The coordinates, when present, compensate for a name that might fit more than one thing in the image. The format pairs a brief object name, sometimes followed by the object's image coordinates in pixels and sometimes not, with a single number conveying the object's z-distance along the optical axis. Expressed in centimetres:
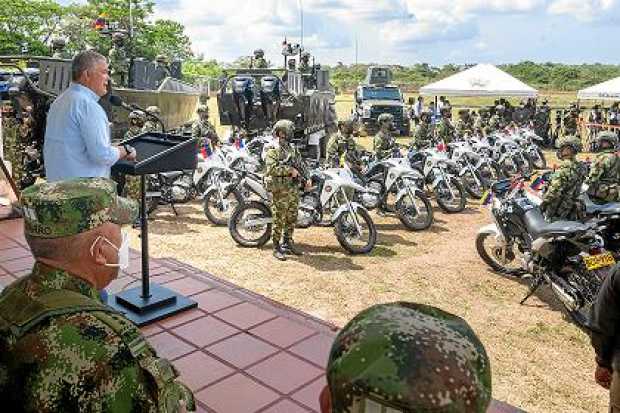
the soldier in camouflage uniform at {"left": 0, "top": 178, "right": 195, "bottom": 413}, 132
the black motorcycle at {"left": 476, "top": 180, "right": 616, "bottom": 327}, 451
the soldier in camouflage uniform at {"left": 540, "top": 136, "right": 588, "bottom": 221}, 539
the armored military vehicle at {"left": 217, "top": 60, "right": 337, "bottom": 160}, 1230
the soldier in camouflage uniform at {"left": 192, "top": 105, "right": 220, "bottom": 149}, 1012
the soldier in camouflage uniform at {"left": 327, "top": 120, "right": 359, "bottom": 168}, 807
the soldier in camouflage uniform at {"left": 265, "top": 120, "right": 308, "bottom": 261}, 609
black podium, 346
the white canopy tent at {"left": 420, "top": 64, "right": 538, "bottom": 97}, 1587
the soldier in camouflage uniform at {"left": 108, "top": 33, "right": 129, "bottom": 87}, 1094
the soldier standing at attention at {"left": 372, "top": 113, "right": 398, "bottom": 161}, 883
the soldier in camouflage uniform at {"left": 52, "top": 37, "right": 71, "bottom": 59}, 1091
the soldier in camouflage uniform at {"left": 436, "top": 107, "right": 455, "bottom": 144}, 1231
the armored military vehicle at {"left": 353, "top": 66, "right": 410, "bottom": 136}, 1825
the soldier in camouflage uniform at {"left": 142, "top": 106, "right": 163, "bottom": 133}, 767
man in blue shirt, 325
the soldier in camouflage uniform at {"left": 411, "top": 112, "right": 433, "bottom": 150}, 1035
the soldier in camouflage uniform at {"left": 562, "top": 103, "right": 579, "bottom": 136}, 1623
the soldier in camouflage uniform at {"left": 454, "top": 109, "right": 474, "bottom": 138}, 1379
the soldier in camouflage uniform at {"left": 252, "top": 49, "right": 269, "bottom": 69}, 1547
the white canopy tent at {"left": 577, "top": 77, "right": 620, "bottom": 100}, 1605
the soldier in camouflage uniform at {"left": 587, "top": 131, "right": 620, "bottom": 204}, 625
